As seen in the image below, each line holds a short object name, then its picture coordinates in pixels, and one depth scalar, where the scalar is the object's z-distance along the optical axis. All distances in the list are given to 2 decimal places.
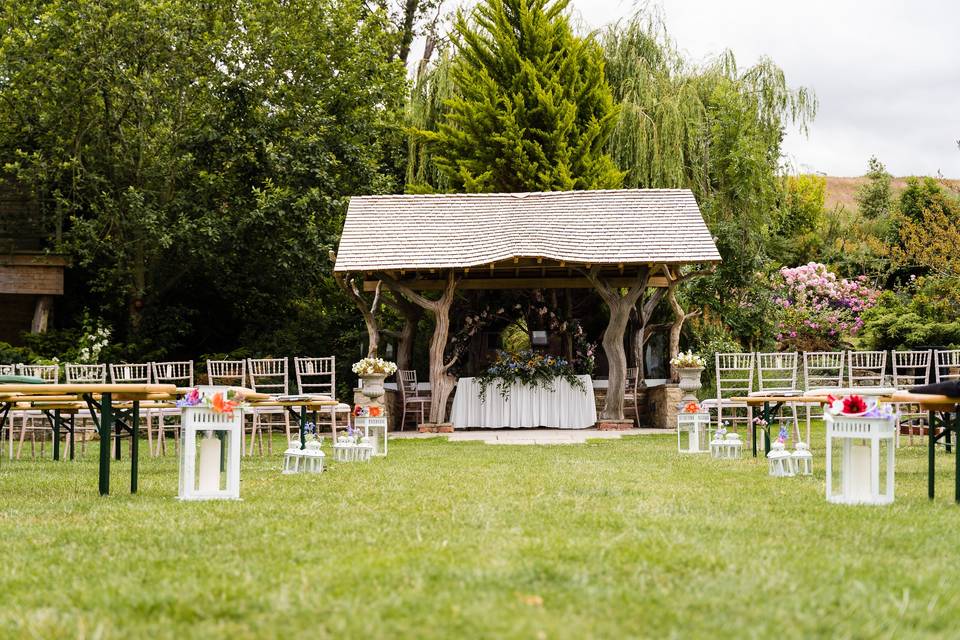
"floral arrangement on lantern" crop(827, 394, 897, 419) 5.84
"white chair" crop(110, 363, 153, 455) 11.00
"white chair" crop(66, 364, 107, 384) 11.52
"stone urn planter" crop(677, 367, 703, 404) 15.14
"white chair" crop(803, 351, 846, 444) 11.10
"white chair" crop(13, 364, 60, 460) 10.77
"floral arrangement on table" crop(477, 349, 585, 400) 15.62
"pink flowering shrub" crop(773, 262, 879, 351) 19.70
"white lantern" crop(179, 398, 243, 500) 6.05
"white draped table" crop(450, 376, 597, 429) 15.56
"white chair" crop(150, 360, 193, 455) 10.79
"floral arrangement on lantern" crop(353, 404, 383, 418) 10.24
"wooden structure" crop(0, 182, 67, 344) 18.80
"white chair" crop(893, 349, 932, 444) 10.80
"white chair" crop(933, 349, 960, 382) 10.99
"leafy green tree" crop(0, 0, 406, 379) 17.95
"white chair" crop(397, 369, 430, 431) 16.58
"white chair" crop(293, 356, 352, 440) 11.83
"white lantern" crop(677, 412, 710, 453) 10.55
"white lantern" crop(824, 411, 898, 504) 5.73
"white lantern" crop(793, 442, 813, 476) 7.50
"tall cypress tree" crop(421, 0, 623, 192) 19.38
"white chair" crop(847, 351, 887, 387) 11.19
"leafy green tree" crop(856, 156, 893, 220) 34.00
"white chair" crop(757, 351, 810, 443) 10.61
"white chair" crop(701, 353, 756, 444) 11.11
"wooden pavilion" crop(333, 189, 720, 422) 15.16
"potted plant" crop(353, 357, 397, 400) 14.13
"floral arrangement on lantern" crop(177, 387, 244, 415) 6.12
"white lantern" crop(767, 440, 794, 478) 7.43
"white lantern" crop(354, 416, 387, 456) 10.25
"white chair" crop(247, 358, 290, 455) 11.25
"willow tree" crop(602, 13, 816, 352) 18.95
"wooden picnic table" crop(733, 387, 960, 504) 5.61
